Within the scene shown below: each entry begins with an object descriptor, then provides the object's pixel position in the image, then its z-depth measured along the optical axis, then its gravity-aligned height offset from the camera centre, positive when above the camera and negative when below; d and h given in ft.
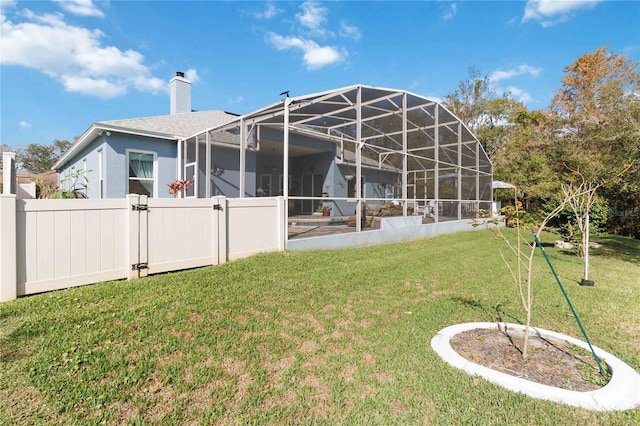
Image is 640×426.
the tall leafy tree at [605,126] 26.43 +9.78
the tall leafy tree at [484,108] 79.05 +26.58
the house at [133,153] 30.63 +5.80
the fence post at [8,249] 11.51 -1.65
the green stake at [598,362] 8.05 -4.06
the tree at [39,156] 123.44 +20.53
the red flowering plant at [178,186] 32.30 +2.26
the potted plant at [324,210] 28.25 -0.23
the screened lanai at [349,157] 28.71 +6.12
